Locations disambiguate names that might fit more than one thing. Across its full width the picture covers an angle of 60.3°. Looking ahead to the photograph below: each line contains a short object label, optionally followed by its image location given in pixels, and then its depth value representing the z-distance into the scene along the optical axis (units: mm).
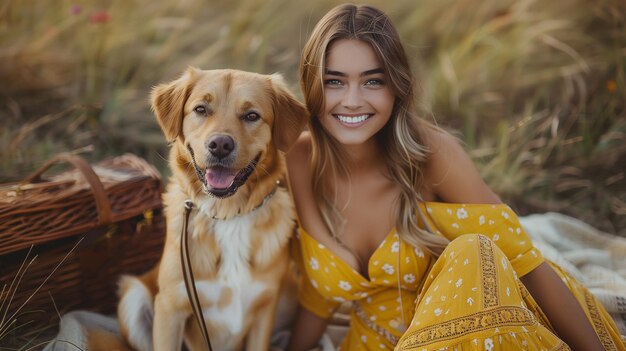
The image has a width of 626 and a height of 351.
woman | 1900
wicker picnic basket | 2326
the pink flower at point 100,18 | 4438
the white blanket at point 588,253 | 2715
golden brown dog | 2066
